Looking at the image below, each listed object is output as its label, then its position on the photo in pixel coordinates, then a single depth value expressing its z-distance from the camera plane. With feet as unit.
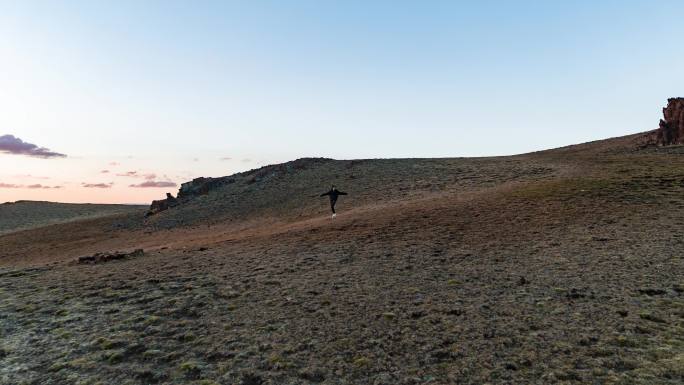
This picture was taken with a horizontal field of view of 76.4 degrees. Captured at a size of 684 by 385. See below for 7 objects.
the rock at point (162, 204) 217.77
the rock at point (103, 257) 88.22
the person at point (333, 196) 125.90
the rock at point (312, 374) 34.85
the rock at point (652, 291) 50.55
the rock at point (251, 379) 34.60
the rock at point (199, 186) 229.27
